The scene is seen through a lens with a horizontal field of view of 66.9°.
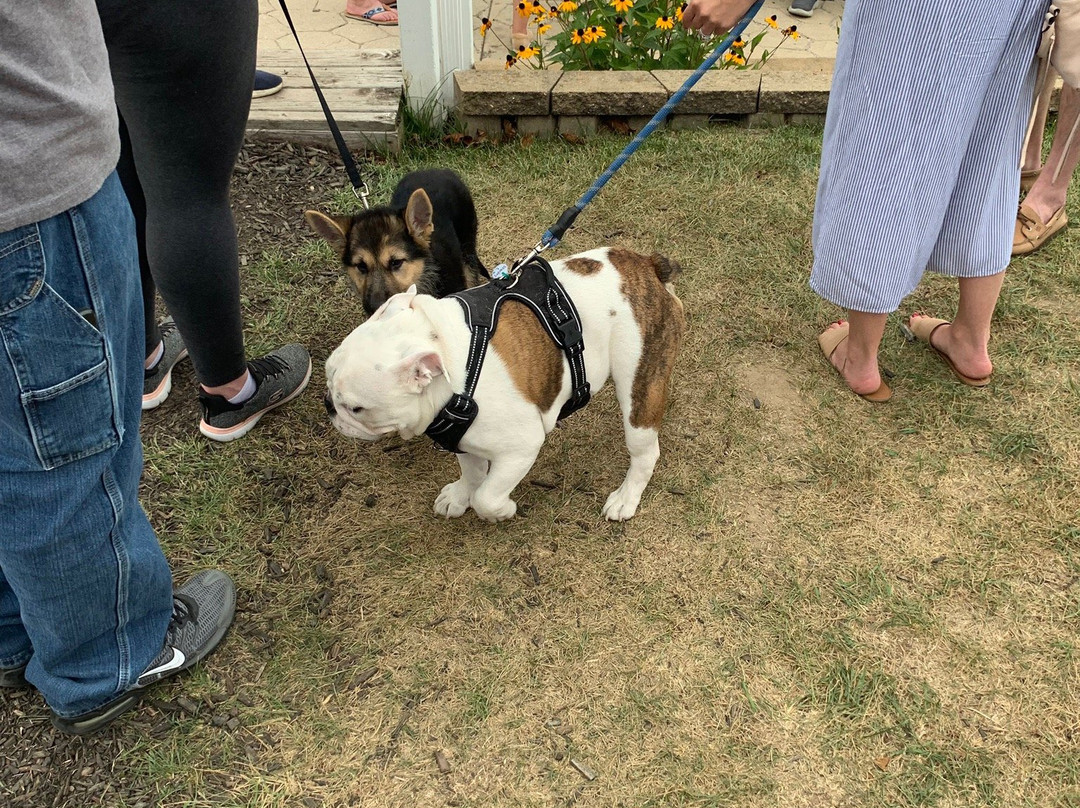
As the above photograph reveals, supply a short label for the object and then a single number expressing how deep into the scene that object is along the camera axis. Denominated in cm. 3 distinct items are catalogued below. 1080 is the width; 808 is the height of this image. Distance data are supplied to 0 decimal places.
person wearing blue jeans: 154
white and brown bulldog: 244
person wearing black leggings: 235
